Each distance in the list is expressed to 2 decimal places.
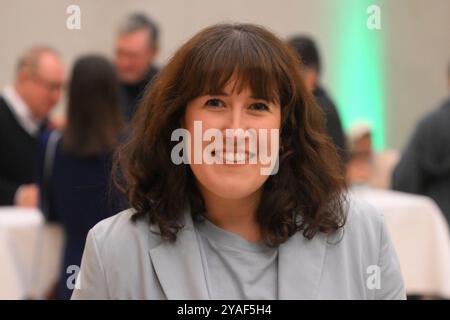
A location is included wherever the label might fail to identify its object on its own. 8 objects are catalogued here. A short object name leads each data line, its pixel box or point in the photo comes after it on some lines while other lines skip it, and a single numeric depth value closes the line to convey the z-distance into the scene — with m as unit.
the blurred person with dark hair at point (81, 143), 3.74
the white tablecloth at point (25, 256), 5.40
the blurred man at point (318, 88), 3.65
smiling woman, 2.18
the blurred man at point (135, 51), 6.13
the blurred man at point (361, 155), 7.21
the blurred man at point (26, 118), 6.75
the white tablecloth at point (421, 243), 6.59
